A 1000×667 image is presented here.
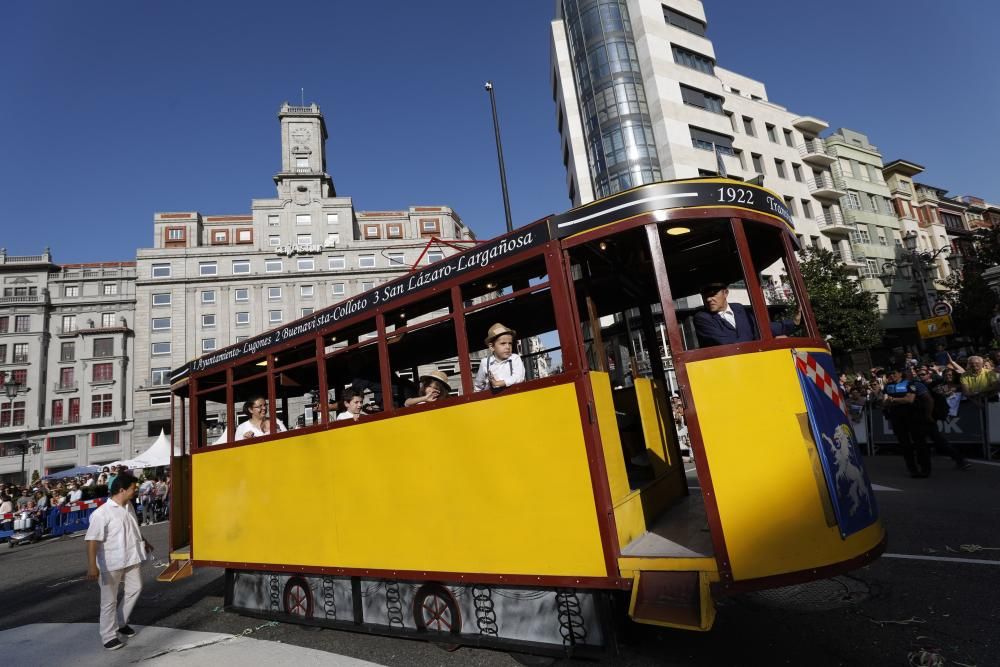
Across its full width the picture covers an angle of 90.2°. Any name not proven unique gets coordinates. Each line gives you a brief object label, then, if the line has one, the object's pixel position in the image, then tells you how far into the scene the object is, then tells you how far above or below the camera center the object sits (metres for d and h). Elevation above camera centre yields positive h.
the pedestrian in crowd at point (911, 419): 8.71 -1.03
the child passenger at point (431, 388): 5.07 +0.39
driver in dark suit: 4.06 +0.51
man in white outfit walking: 5.41 -0.99
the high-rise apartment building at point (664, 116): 32.66 +19.18
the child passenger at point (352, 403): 5.40 +0.35
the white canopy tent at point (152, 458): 20.89 +0.21
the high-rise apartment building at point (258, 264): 49.59 +19.05
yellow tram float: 3.36 -0.44
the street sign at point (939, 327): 20.66 +1.20
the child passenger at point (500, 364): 4.35 +0.45
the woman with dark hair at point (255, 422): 6.30 +0.34
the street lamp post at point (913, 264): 27.34 +5.93
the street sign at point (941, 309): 20.09 +1.85
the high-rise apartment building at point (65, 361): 47.78 +11.29
